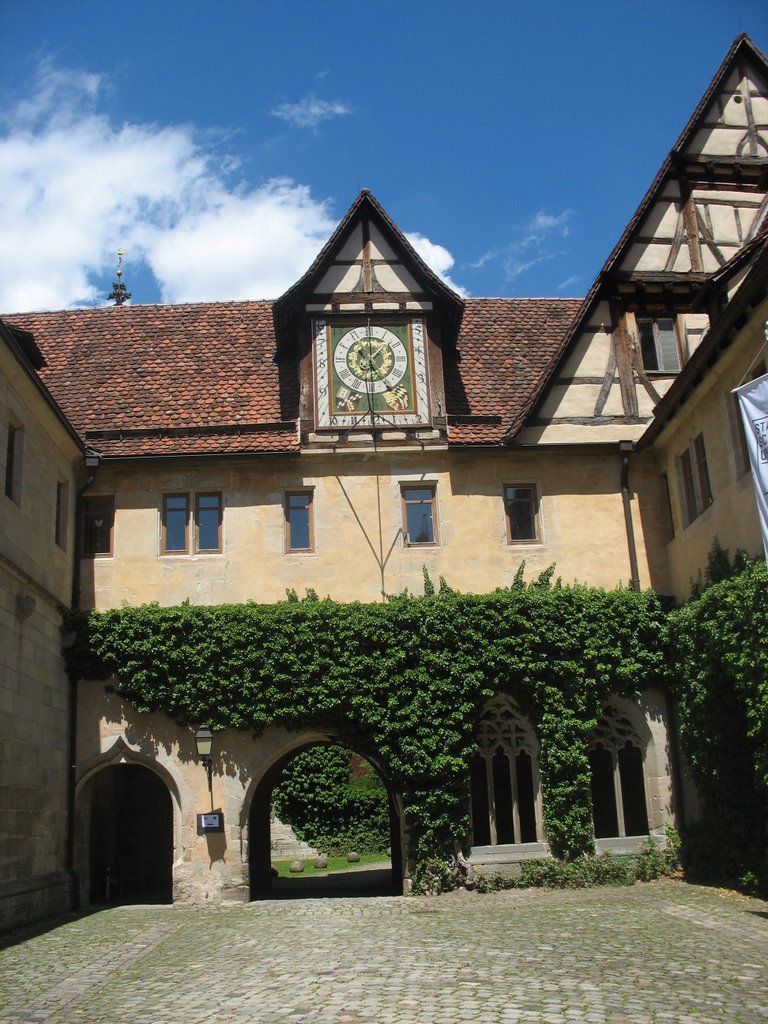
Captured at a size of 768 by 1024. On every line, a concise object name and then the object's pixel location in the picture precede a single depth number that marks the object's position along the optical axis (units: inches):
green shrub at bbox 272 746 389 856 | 1216.8
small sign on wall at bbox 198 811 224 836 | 706.8
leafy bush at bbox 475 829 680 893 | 701.9
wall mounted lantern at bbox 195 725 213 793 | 705.6
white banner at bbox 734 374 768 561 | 517.3
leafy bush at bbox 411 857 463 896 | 698.2
